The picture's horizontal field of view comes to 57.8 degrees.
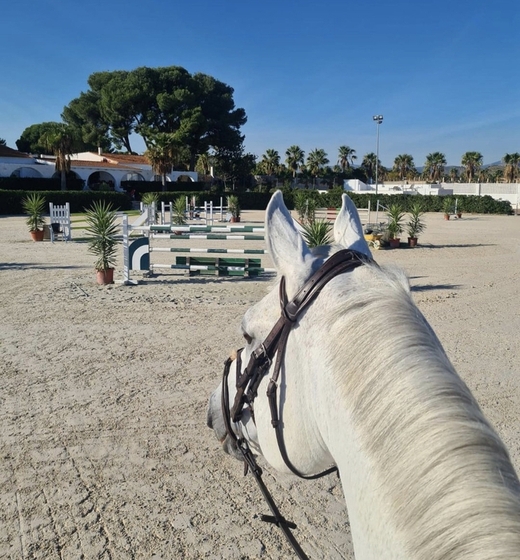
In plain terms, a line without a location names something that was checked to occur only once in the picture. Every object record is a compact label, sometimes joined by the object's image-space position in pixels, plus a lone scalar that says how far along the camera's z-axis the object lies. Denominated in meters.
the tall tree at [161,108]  55.03
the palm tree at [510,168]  72.08
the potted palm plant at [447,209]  34.03
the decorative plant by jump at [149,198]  25.38
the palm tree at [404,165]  88.38
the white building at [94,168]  44.38
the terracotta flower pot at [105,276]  10.29
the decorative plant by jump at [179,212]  23.59
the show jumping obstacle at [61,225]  18.14
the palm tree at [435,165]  79.50
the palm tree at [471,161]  75.12
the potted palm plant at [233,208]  29.25
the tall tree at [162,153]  40.94
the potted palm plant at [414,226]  17.44
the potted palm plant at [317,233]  9.51
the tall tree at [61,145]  37.41
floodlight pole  44.51
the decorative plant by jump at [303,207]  23.54
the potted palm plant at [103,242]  10.18
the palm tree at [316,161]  73.25
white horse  0.81
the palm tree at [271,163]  74.88
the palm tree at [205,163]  61.16
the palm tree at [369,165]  83.12
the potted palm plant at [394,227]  17.36
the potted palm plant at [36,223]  17.72
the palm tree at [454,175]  90.65
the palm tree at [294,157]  72.38
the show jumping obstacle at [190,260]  10.23
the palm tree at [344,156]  80.50
